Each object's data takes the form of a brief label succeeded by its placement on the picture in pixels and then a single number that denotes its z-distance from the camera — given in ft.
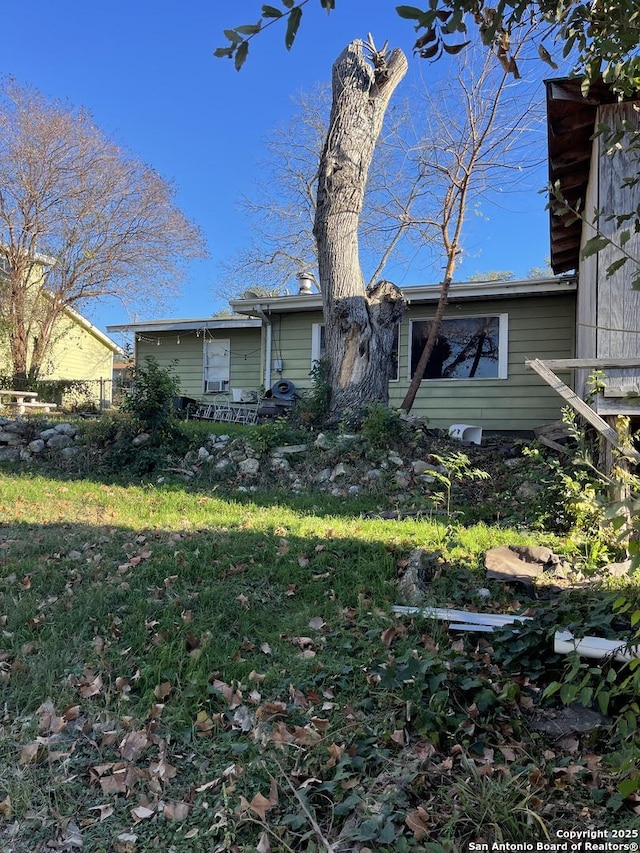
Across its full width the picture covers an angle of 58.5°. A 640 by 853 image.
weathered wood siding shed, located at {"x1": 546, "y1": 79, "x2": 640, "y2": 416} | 16.48
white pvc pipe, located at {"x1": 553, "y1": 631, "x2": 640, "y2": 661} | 8.19
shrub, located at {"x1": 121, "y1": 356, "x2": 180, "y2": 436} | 27.43
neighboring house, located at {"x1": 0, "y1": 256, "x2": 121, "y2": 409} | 56.95
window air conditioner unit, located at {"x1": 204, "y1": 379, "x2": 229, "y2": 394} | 46.65
